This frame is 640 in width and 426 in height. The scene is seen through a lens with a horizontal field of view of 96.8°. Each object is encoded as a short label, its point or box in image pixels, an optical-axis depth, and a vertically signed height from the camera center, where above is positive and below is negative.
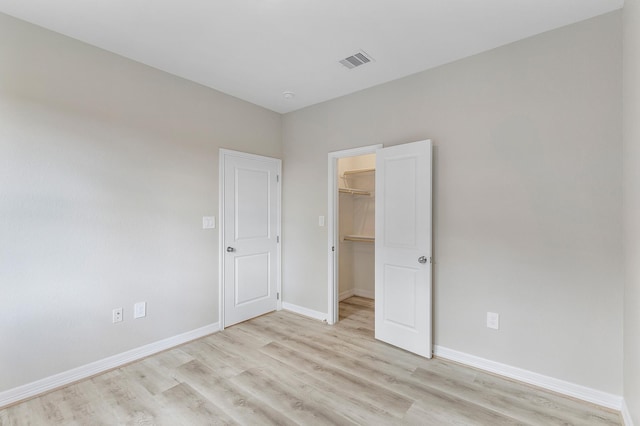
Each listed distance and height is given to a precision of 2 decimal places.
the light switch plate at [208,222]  3.13 -0.09
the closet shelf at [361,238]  4.23 -0.39
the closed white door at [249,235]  3.36 -0.27
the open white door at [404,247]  2.63 -0.34
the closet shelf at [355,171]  4.37 +0.65
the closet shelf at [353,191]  4.27 +0.33
